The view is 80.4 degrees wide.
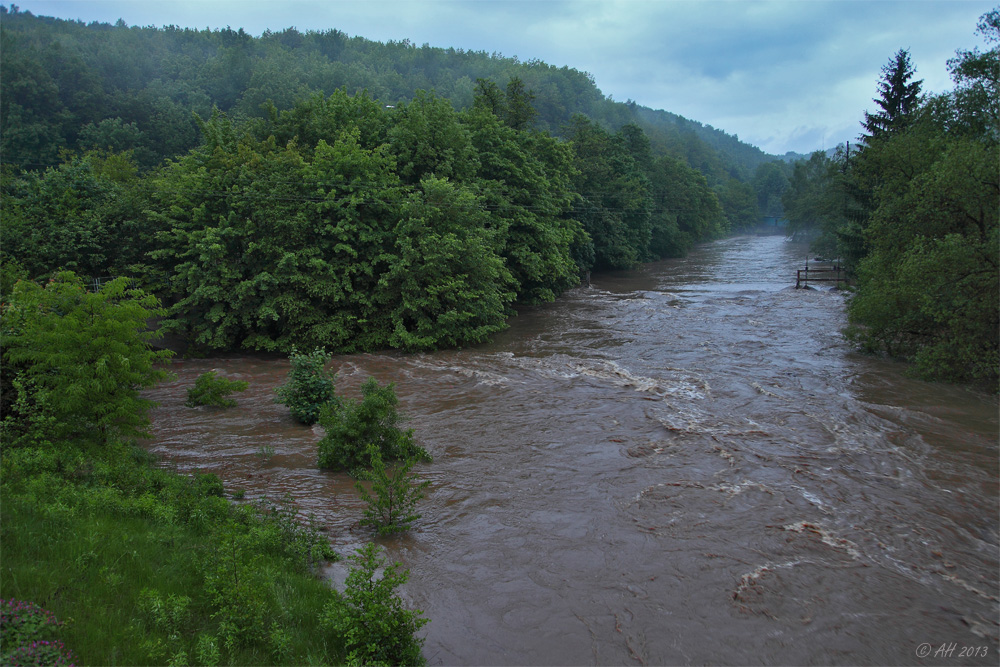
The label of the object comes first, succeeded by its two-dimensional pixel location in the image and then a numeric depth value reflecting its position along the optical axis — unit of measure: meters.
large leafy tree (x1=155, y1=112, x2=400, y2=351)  23.00
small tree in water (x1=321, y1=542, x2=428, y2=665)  6.04
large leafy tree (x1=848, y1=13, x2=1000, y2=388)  16.59
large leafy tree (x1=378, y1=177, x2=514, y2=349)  23.61
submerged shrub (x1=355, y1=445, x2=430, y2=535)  9.51
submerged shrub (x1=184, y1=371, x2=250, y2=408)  16.28
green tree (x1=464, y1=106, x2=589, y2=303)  30.86
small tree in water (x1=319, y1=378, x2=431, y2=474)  12.14
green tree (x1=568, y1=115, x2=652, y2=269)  47.81
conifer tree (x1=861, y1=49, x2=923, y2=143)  37.44
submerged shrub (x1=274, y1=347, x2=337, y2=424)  15.38
